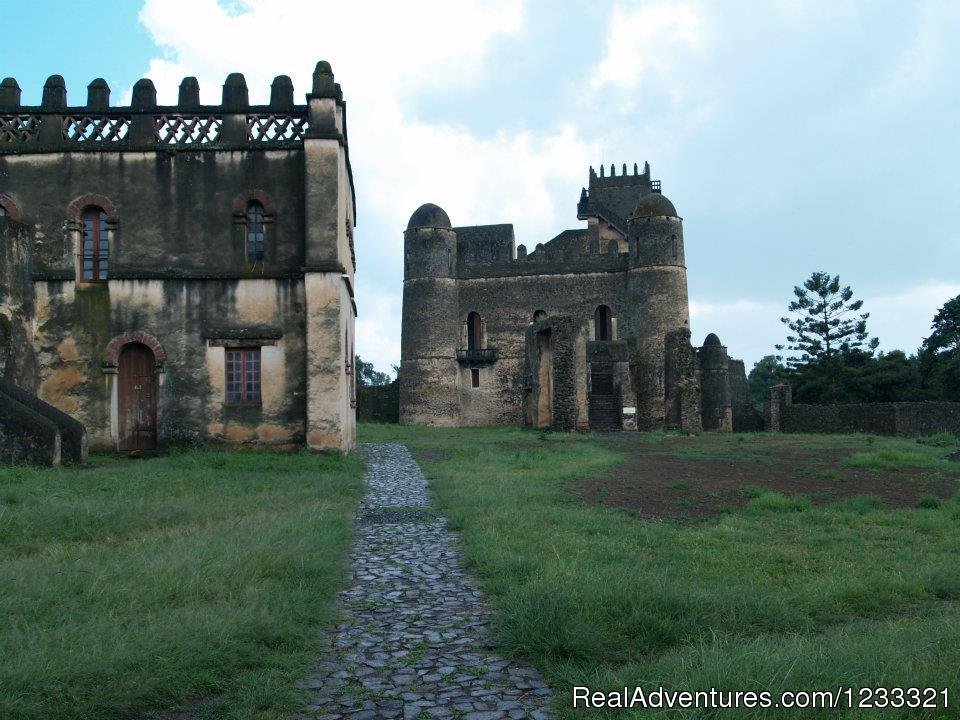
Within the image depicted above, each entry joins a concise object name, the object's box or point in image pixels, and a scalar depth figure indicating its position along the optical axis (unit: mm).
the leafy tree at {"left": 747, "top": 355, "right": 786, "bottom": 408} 78562
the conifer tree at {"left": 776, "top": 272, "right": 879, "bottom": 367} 52188
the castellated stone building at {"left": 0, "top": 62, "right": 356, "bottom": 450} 16406
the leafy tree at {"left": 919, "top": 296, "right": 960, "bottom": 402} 43875
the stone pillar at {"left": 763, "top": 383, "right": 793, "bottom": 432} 39000
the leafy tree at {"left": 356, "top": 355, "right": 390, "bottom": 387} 91000
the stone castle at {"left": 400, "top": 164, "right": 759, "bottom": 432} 39906
